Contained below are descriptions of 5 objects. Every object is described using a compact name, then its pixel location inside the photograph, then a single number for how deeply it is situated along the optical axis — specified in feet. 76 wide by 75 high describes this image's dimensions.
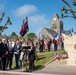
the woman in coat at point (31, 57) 21.14
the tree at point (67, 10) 30.22
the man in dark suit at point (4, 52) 21.56
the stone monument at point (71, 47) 23.78
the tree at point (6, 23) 52.25
